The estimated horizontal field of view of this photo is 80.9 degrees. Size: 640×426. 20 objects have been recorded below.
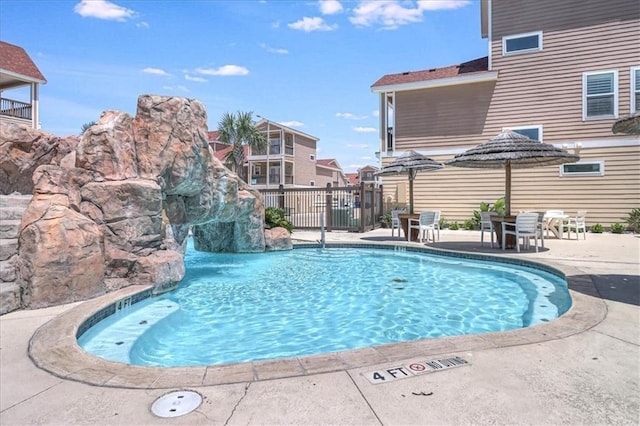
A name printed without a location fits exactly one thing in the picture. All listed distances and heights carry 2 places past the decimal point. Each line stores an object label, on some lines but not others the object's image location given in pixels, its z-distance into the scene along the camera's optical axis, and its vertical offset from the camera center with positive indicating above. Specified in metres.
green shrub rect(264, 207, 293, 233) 12.33 -0.28
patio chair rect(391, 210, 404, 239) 12.70 -0.27
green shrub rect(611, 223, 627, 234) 12.80 -0.69
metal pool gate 14.98 +0.09
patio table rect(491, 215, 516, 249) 9.37 -0.56
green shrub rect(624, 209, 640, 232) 12.59 -0.42
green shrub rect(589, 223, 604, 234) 12.98 -0.73
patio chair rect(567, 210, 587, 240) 11.33 -0.37
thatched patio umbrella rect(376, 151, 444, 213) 10.84 +1.29
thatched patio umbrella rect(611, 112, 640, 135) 4.65 +1.08
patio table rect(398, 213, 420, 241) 11.43 -0.47
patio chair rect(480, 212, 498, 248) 10.47 -0.37
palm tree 30.09 +6.27
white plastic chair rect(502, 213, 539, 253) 8.77 -0.44
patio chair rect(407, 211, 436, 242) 11.09 -0.47
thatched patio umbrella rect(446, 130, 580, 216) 8.40 +1.30
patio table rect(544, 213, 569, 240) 11.41 -0.47
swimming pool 4.22 -1.47
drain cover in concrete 2.18 -1.17
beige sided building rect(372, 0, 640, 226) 12.92 +3.88
